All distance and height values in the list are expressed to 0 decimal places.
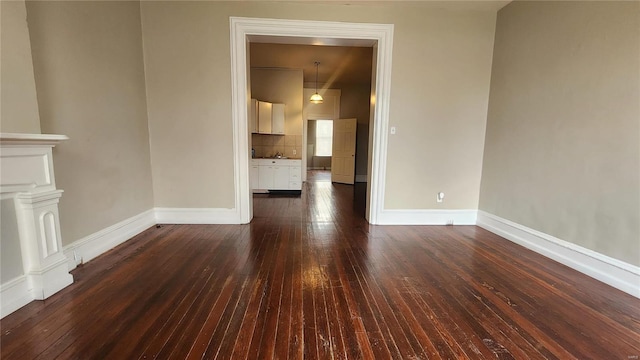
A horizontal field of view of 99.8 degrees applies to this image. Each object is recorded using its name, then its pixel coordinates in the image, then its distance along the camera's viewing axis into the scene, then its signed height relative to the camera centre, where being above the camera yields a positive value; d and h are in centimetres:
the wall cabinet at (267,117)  655 +61
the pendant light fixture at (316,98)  739 +122
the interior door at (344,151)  844 -25
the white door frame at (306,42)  363 +96
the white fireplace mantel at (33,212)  183 -54
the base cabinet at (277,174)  654 -77
